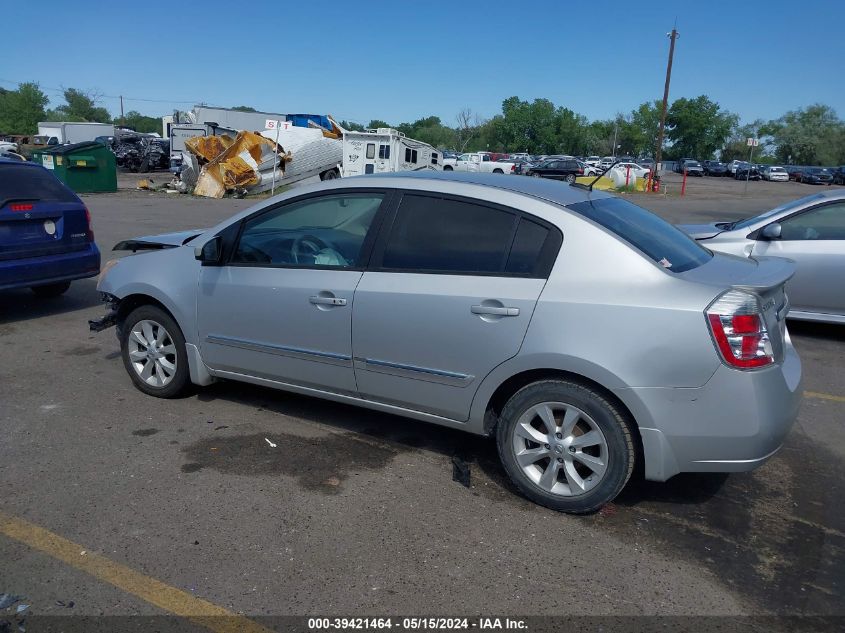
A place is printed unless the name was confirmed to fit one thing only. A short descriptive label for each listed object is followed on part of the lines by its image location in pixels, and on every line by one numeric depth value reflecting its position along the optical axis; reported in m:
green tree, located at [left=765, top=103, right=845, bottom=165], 89.38
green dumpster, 22.33
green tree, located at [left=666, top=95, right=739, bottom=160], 94.81
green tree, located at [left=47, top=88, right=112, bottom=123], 104.00
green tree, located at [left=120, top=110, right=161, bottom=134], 113.81
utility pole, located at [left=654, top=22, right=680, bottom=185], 38.03
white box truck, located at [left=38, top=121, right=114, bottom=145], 45.78
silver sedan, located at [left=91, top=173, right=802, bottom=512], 3.40
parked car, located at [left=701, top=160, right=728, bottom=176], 68.25
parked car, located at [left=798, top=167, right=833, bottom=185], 57.91
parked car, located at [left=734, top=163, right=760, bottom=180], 63.64
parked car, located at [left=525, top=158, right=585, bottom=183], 41.16
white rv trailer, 27.61
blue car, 7.07
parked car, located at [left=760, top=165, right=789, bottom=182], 61.19
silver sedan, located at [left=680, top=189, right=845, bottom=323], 7.25
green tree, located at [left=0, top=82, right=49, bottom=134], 82.00
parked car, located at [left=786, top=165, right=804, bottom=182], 61.50
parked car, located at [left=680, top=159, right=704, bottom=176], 67.75
